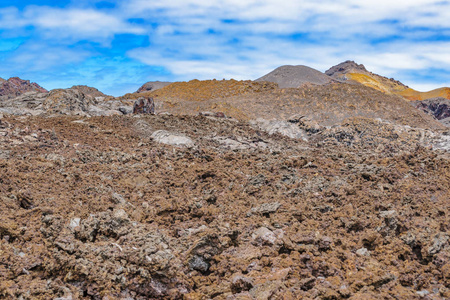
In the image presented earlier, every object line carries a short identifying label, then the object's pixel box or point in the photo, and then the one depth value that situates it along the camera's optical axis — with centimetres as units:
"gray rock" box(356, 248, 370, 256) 512
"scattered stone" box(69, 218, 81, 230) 536
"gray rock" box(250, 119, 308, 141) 2053
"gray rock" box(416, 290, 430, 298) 402
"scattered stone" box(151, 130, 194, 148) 1346
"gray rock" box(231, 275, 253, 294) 421
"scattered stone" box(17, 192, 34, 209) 615
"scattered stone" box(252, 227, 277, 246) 515
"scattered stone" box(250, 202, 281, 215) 639
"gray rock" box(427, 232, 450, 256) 479
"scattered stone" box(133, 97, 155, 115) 2219
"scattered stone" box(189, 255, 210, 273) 477
